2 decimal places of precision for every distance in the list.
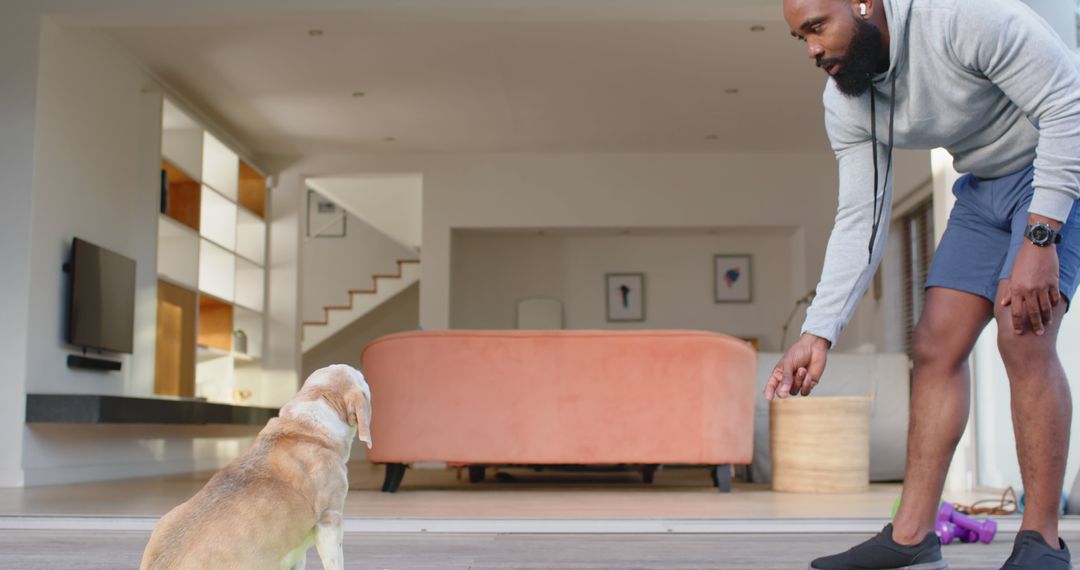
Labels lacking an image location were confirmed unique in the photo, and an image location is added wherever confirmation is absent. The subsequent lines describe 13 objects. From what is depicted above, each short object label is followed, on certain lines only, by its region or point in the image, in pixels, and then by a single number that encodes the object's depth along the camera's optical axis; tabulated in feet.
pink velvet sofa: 14.26
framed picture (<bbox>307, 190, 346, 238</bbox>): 37.58
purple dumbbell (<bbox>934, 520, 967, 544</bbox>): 8.26
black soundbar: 19.75
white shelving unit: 25.57
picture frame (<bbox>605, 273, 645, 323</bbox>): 33.45
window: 26.89
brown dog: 4.56
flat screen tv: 19.77
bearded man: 5.23
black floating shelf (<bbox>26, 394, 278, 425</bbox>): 17.84
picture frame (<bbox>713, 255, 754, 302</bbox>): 33.40
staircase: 35.37
